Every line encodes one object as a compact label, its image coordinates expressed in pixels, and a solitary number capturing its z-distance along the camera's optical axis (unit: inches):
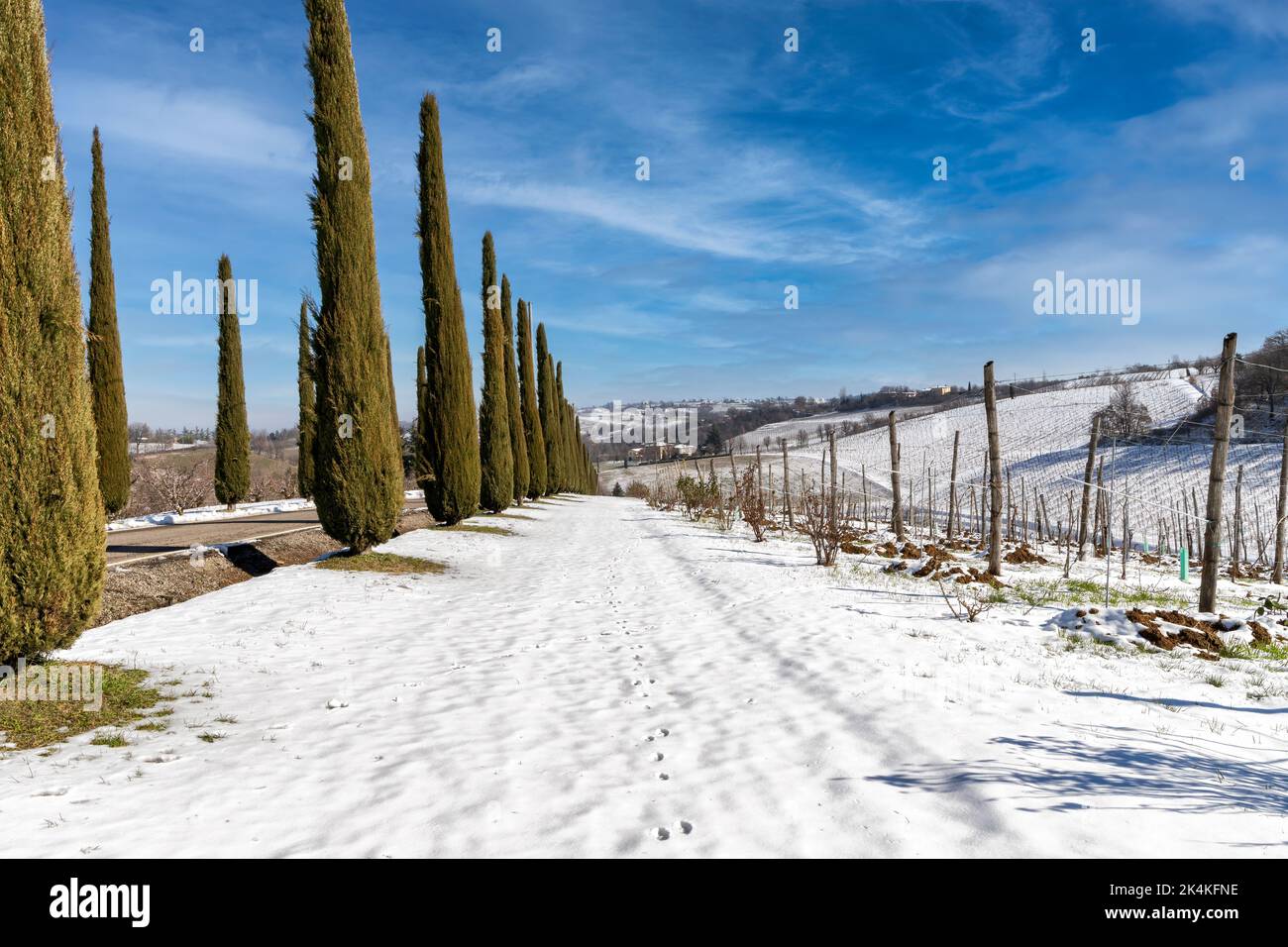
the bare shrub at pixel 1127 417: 1542.8
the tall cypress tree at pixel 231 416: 735.7
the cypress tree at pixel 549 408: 1213.7
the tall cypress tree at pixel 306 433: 733.7
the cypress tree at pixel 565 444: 1445.6
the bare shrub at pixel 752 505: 632.4
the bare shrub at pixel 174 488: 850.8
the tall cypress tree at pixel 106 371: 569.9
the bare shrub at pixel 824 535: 445.8
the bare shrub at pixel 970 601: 277.3
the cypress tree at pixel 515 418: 907.4
